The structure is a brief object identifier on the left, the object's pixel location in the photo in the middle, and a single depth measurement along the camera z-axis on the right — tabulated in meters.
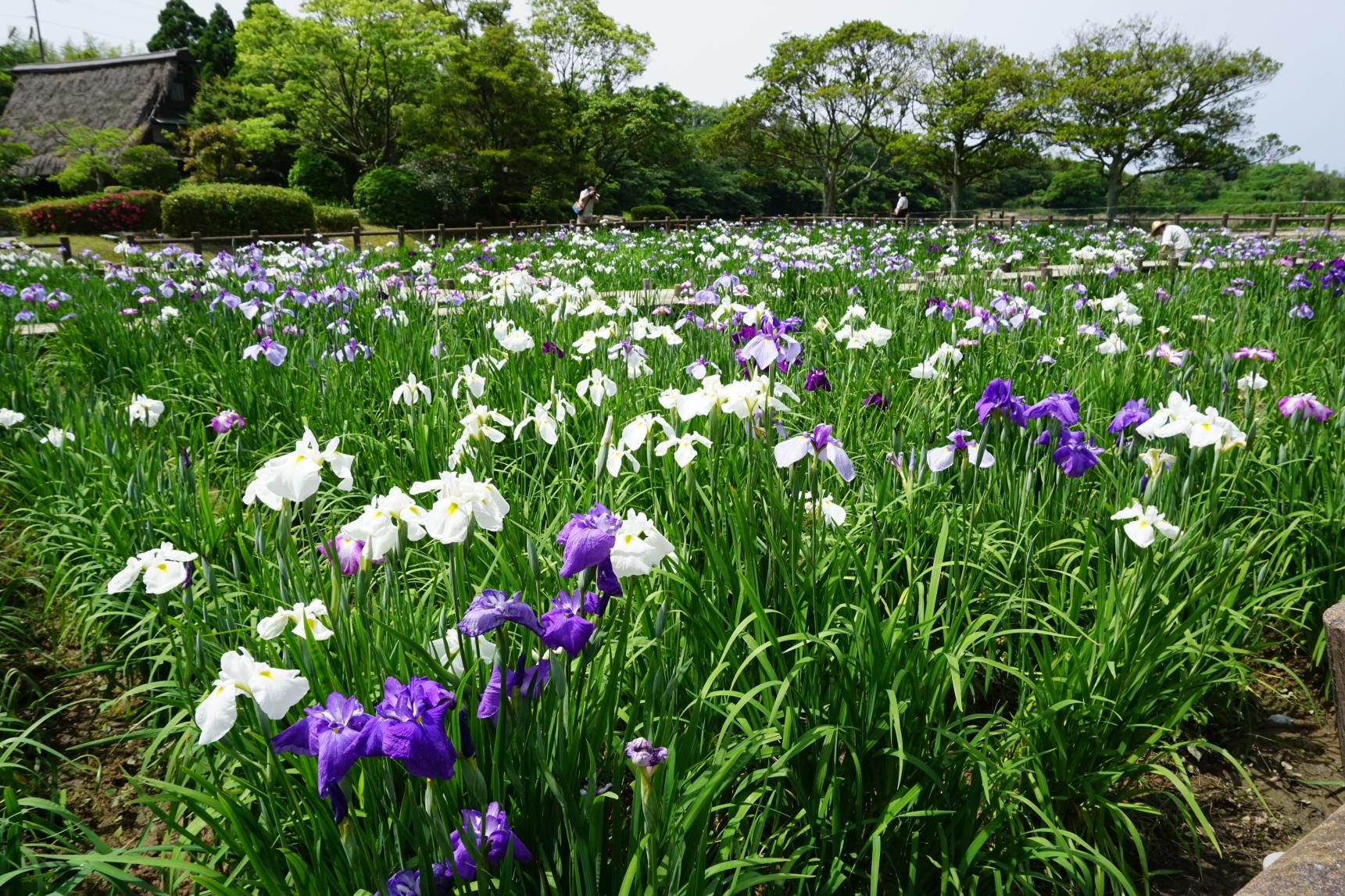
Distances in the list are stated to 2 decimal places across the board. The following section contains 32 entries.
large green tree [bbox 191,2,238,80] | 46.25
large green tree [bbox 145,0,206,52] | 54.56
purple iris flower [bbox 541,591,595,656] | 1.24
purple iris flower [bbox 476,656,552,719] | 1.29
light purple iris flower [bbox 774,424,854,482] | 2.00
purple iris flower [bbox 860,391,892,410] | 3.25
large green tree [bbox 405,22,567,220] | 29.64
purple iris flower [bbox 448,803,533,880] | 1.21
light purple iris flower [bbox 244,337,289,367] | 3.86
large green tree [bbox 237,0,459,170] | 28.89
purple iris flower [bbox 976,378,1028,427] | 2.39
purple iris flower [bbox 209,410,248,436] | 3.12
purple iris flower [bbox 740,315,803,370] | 2.60
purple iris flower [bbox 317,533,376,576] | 1.58
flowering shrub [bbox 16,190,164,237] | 25.20
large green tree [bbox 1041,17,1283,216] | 31.45
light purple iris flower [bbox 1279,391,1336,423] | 2.92
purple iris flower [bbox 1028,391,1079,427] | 2.38
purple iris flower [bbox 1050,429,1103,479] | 2.40
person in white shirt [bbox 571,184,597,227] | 18.28
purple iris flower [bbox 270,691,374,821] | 1.05
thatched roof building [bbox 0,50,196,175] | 37.53
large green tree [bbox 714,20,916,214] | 34.62
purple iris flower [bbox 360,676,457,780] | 1.02
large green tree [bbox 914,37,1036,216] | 34.47
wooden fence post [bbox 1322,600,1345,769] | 1.70
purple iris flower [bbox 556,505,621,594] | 1.25
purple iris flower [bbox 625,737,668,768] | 1.14
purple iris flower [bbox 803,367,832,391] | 2.90
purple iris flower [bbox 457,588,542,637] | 1.18
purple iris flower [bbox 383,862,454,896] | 1.21
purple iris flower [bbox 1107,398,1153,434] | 2.50
